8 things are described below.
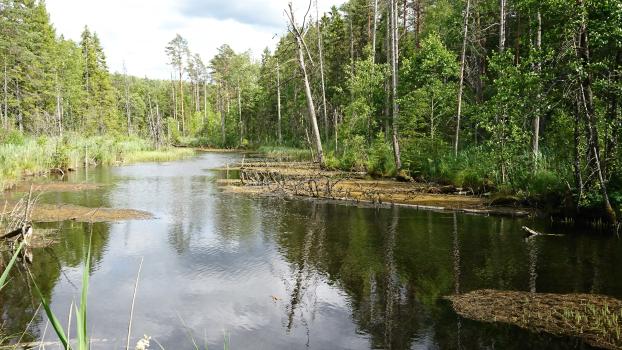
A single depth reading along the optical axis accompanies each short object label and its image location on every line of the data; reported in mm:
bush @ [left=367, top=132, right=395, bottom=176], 22672
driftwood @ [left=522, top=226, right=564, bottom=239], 10883
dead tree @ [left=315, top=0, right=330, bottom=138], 33681
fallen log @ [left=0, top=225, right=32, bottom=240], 8445
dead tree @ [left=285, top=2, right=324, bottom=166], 27625
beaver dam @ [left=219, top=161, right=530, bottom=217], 14680
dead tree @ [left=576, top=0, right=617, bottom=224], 10367
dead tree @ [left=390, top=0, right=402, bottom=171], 21297
